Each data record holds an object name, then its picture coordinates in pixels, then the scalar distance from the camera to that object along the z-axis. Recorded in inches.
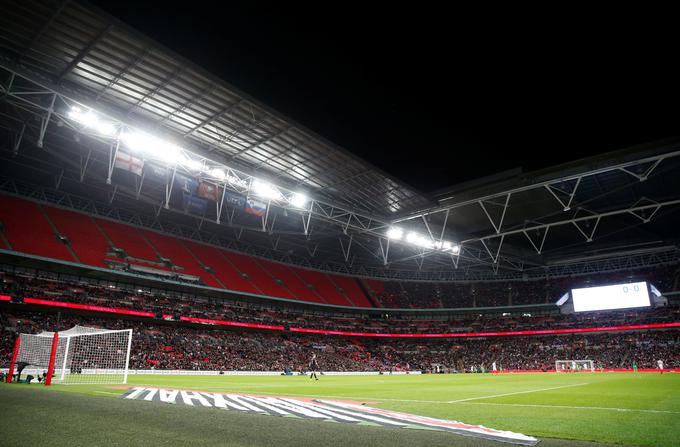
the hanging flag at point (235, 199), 1035.6
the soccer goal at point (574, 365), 1683.1
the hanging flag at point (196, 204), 1006.1
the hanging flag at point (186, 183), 936.9
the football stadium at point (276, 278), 264.2
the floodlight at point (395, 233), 1370.7
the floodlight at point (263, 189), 1067.3
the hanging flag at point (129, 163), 847.1
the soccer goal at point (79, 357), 682.5
